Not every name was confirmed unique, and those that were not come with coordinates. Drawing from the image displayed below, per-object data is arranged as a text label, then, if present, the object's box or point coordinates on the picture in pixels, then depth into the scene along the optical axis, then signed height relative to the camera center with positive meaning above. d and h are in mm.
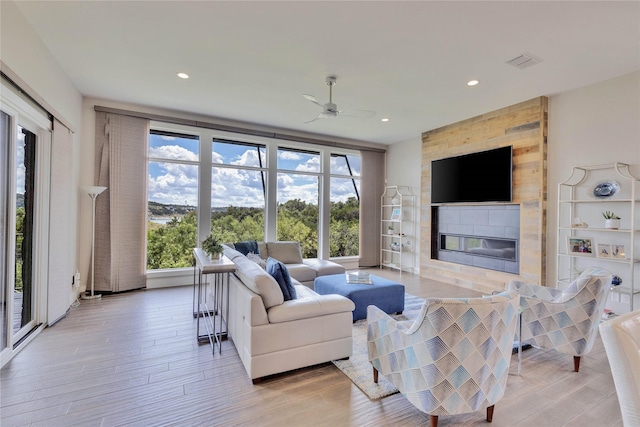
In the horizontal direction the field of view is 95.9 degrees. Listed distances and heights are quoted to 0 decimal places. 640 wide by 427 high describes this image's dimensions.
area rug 2154 -1295
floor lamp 4262 -169
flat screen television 4734 +723
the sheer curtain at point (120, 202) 4551 +177
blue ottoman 3459 -952
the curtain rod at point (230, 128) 4637 +1625
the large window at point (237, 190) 5547 +487
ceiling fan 3539 +1327
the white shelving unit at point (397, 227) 6570 -261
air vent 3111 +1746
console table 2647 -983
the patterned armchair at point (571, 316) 2369 -834
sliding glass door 2584 -73
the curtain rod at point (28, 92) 2330 +1121
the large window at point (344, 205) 6840 +255
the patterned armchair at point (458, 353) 1567 -778
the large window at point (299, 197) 6203 +396
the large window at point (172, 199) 5066 +262
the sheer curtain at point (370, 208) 6984 +201
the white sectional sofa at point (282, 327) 2225 -913
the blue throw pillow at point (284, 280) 2512 -570
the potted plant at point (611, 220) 3486 -20
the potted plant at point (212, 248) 2971 -349
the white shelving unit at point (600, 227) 3439 -108
